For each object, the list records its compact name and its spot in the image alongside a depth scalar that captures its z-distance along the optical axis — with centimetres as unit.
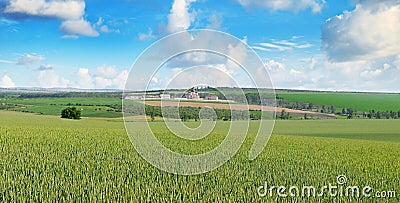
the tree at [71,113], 6650
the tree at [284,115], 7796
